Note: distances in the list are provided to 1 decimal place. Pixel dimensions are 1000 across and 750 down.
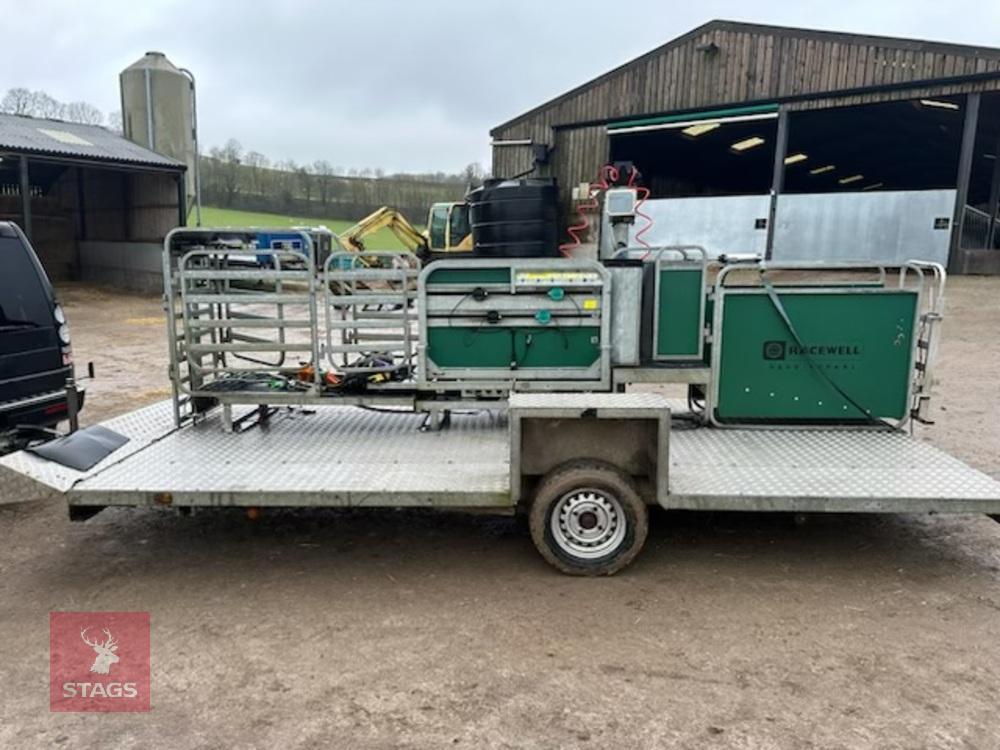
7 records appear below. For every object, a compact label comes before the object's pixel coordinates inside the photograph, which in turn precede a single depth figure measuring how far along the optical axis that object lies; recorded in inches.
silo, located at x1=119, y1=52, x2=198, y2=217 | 1125.7
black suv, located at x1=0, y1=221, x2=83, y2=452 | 198.1
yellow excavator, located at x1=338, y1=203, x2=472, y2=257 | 700.0
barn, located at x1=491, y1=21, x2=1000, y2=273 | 624.1
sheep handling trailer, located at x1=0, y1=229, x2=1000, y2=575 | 180.2
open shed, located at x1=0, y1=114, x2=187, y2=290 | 906.7
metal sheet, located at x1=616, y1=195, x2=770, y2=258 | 700.7
